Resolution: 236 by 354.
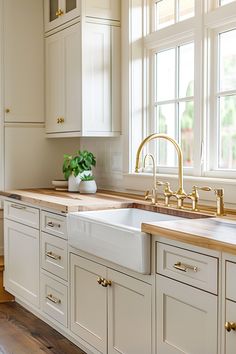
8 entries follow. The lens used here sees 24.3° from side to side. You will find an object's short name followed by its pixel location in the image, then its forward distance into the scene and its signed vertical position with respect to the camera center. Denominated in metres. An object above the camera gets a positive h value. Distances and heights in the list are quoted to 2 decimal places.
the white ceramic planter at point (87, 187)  3.82 -0.21
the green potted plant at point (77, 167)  3.93 -0.07
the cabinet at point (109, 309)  2.43 -0.74
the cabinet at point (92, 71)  3.81 +0.61
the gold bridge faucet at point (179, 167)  2.91 -0.05
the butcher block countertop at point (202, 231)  1.92 -0.29
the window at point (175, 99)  3.46 +0.38
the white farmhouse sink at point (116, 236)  2.35 -0.37
